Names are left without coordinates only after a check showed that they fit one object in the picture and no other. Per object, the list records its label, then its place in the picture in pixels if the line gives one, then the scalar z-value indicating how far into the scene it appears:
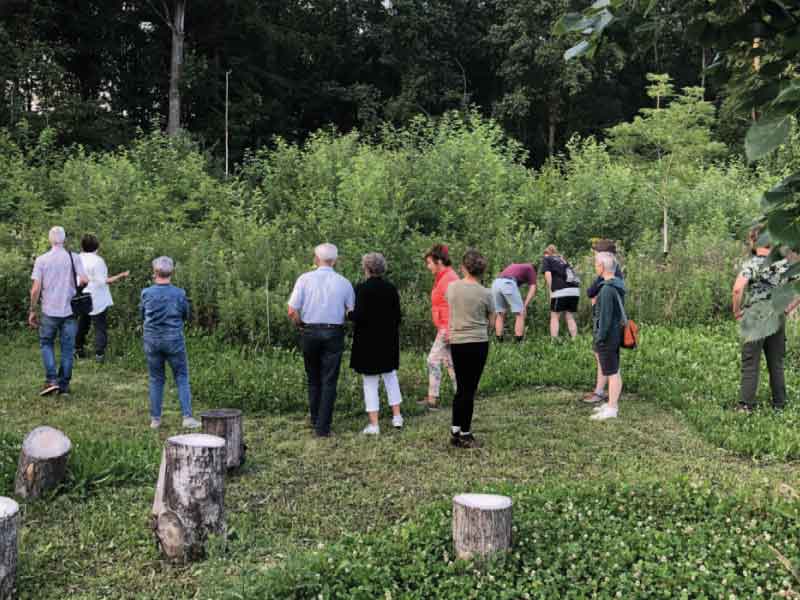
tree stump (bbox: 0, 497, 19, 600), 4.45
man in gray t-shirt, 9.29
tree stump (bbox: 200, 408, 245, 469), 6.77
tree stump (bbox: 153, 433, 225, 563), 5.02
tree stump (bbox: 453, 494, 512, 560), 4.69
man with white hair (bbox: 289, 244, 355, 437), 7.93
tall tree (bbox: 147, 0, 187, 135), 32.03
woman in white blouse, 11.17
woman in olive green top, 7.35
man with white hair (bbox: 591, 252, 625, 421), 8.47
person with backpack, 11.75
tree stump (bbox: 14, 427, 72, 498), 5.93
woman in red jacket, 8.91
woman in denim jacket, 8.00
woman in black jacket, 8.00
